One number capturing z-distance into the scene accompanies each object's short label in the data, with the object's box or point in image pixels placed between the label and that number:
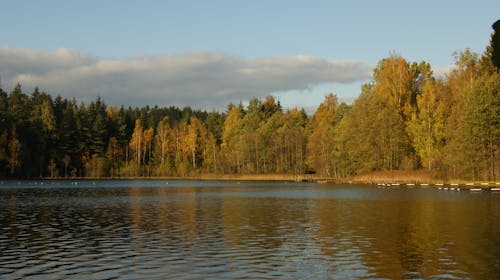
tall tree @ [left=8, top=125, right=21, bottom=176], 145.38
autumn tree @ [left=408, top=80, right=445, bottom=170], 100.75
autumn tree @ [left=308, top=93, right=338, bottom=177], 128.62
